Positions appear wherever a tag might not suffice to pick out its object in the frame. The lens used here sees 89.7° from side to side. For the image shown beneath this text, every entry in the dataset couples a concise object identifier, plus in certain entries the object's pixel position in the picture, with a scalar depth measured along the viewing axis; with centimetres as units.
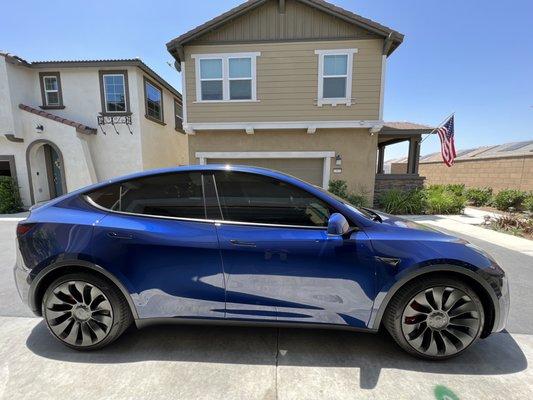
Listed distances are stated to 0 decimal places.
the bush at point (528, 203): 902
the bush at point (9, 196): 911
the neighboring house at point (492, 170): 1117
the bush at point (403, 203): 901
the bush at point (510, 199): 970
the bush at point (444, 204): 909
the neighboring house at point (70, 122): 938
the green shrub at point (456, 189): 1097
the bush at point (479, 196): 1120
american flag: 910
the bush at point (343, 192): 892
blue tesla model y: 208
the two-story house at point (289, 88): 841
